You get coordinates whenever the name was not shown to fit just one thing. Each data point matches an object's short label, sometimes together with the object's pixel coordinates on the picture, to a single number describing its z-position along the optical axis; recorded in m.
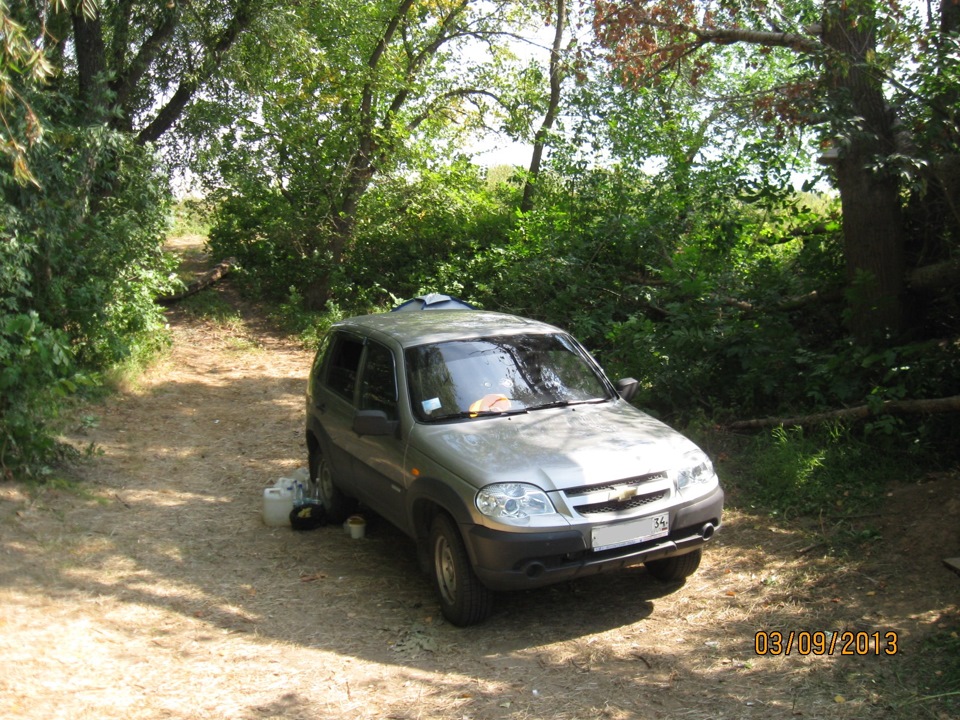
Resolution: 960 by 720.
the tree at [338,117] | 15.50
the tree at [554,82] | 16.86
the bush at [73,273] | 7.70
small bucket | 7.28
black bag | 7.47
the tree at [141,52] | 11.34
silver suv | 5.19
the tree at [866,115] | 7.62
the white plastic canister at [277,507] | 7.64
